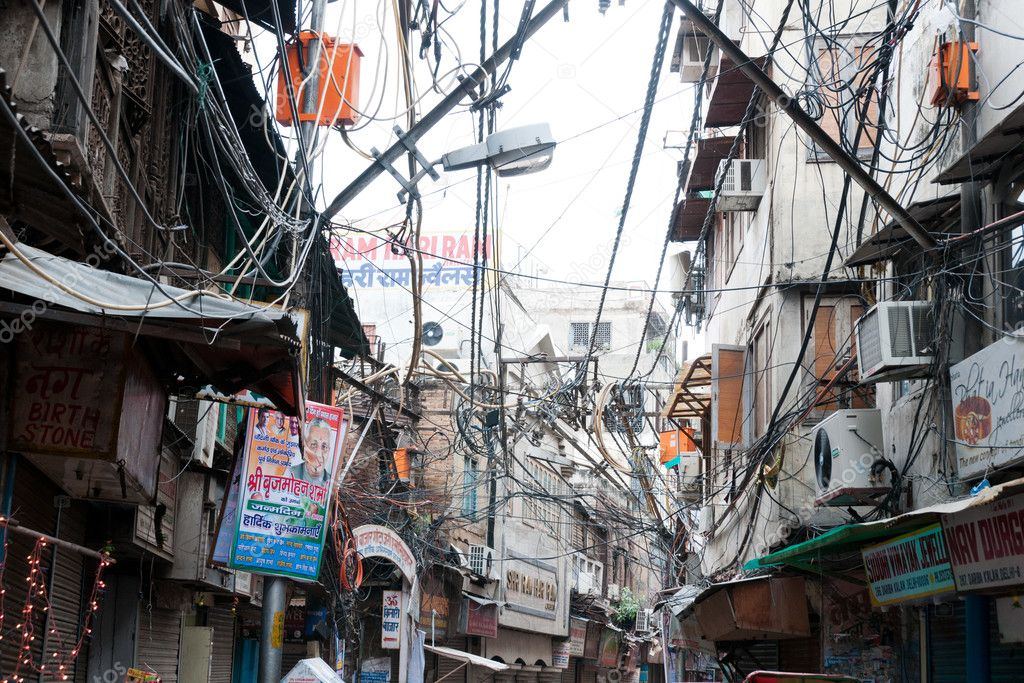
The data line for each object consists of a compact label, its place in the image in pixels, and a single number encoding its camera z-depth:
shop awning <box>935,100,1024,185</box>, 9.11
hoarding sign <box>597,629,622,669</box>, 49.69
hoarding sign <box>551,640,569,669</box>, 41.38
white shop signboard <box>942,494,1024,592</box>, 8.56
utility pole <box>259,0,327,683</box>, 10.09
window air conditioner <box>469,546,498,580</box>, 29.44
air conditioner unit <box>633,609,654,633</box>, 51.50
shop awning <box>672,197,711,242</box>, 22.94
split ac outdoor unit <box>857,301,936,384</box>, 10.74
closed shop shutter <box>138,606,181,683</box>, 13.44
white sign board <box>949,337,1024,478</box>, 8.77
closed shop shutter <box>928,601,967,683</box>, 10.75
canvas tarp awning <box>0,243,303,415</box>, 6.47
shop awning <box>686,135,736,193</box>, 20.31
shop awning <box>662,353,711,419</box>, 20.61
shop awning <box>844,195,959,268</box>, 10.88
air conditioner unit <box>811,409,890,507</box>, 12.29
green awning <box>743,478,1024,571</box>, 7.85
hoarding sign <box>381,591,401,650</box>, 21.91
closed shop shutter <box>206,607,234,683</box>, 17.38
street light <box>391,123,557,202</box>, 10.10
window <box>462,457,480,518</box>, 31.31
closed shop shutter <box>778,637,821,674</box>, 15.09
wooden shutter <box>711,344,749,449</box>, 18.50
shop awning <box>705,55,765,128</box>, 18.00
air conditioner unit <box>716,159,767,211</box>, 17.50
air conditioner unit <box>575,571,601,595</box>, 46.38
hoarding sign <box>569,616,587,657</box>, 43.62
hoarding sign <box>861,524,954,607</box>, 9.90
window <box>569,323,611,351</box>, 53.47
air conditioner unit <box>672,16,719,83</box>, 21.09
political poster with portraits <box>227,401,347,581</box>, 11.05
